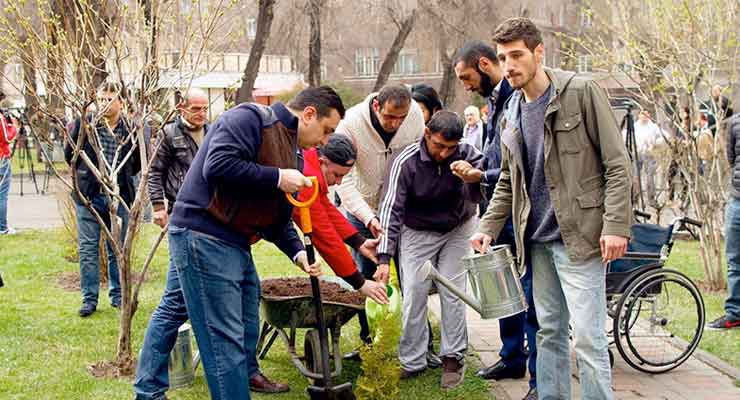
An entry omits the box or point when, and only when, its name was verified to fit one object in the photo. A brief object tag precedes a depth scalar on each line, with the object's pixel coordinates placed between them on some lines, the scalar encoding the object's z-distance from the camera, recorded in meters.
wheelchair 5.50
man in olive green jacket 3.92
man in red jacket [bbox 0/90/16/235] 11.92
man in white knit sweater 5.62
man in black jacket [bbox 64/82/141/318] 7.08
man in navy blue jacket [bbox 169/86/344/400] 3.96
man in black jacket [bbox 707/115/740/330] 6.80
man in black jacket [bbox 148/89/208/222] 6.21
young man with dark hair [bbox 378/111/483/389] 5.36
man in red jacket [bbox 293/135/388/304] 4.71
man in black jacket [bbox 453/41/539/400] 5.10
